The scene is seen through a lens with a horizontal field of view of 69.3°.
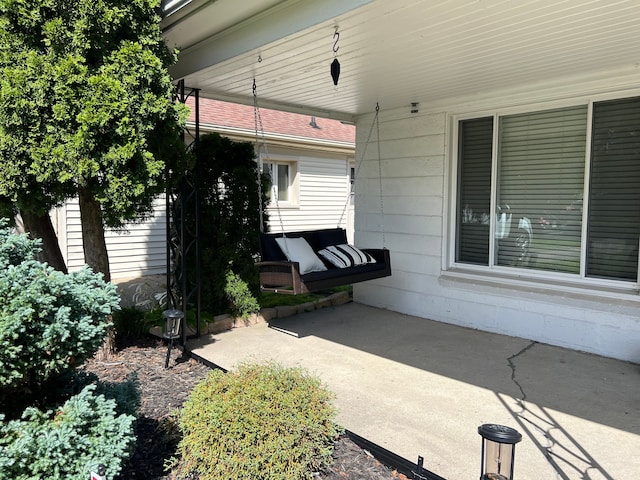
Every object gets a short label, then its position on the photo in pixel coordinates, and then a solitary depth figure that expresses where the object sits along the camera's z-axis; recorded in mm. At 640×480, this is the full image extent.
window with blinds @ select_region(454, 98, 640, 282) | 4008
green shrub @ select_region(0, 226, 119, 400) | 1624
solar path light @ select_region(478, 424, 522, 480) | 1689
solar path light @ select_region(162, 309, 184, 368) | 3689
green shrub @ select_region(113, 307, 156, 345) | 4289
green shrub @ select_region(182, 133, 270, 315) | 4652
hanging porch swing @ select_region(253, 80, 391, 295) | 4281
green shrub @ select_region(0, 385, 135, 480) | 1621
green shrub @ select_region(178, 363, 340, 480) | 2033
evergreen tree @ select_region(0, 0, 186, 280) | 2693
